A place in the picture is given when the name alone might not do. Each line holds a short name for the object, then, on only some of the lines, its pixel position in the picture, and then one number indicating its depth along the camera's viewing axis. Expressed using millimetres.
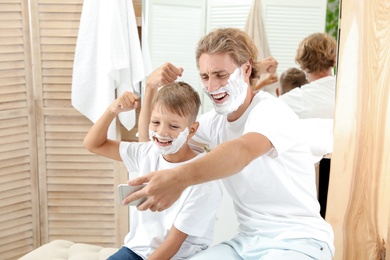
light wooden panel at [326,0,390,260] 2027
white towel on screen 2494
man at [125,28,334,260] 1552
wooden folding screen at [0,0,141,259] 2547
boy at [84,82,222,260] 1663
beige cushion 1902
